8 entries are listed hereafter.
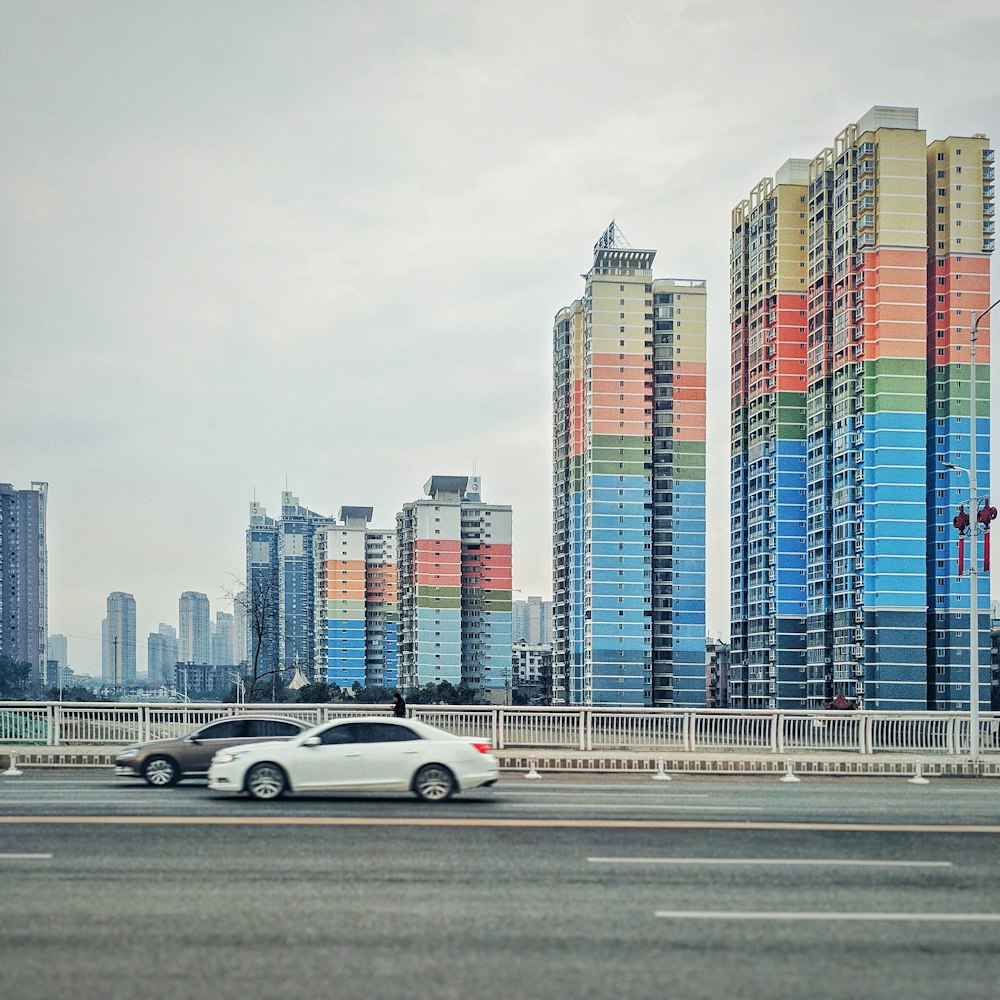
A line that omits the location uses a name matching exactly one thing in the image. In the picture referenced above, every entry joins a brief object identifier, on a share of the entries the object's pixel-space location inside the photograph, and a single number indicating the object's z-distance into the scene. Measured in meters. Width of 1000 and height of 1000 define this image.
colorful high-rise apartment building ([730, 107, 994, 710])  87.25
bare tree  55.09
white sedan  19.17
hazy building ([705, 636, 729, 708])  179.12
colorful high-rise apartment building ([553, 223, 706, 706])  115.50
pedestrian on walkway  28.23
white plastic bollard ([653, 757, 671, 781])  26.23
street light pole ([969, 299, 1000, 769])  28.14
